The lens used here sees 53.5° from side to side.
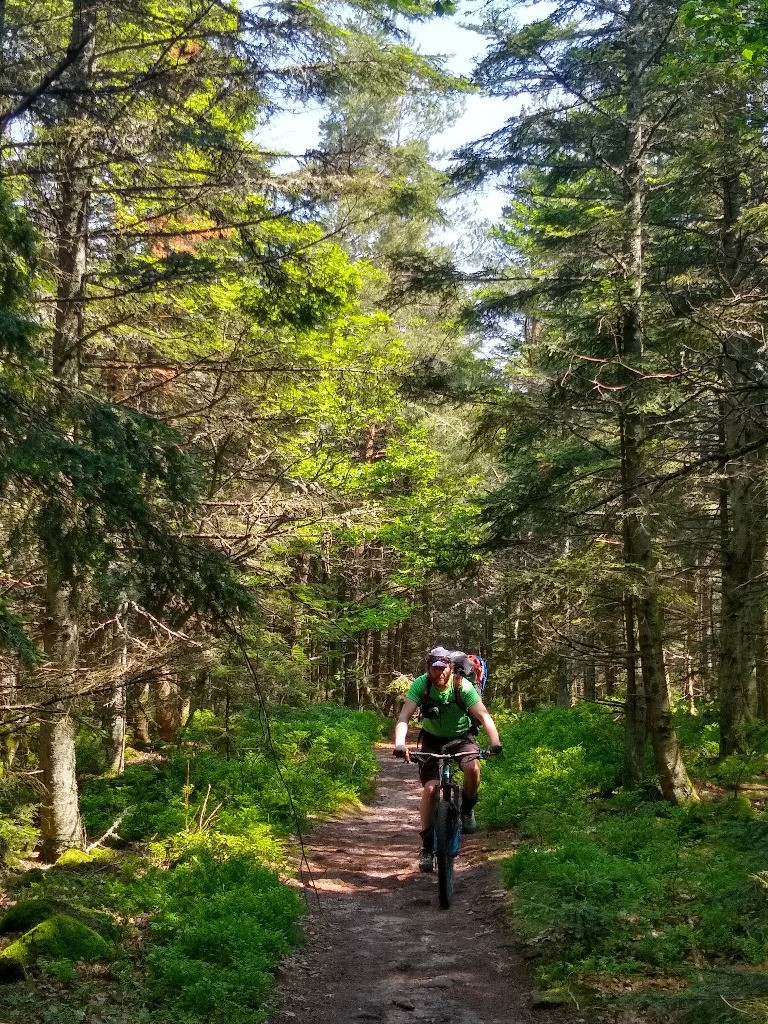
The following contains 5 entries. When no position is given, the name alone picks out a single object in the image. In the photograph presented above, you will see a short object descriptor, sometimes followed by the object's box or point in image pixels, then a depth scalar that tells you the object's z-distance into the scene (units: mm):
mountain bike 7348
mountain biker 7508
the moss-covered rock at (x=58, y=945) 5648
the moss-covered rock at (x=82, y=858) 8688
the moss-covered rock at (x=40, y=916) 6258
